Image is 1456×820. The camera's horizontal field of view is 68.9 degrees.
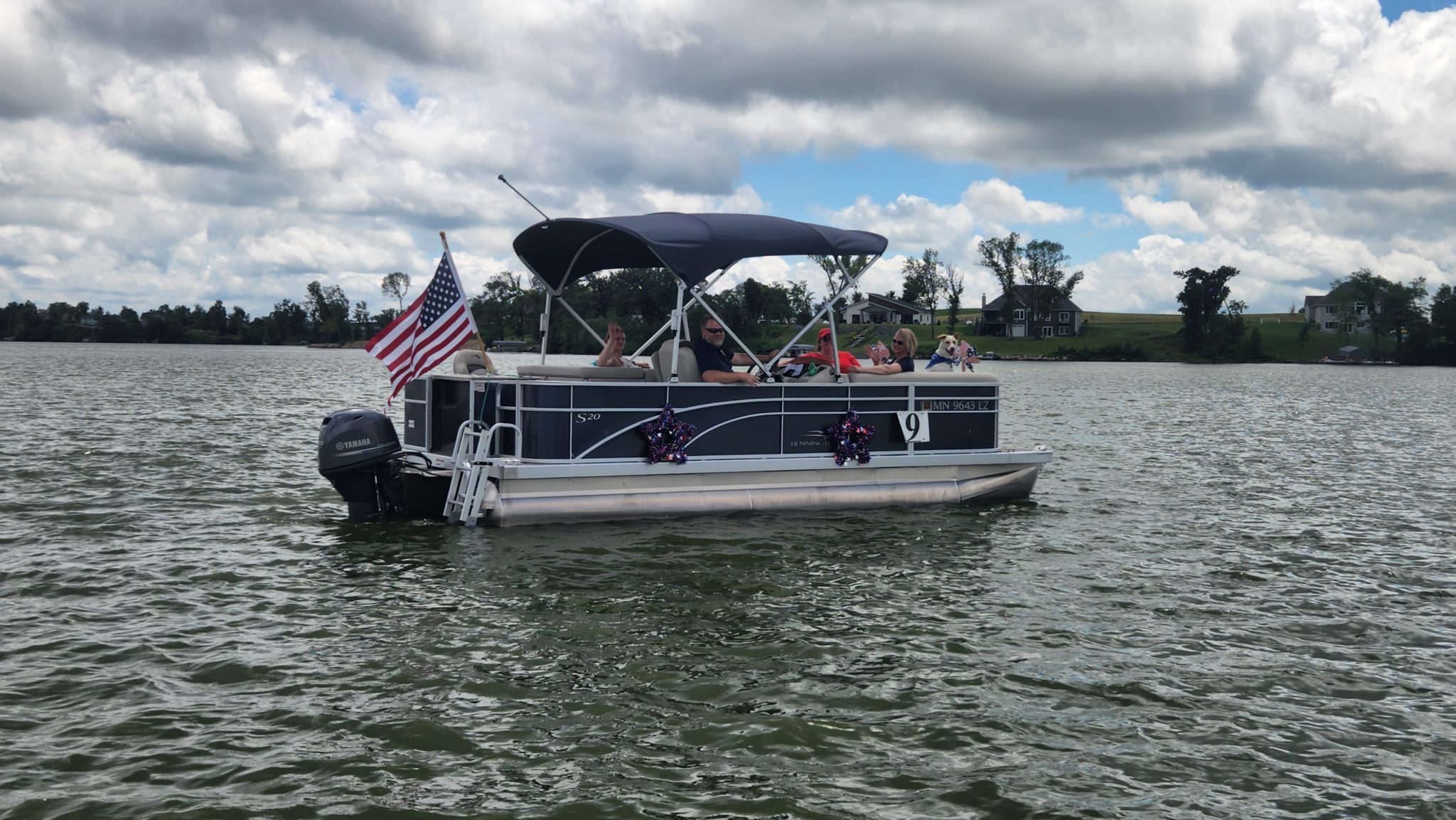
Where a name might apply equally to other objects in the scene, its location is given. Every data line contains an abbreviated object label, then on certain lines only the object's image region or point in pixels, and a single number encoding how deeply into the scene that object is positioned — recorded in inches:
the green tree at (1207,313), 4911.4
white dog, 577.6
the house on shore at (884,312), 5329.7
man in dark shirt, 489.6
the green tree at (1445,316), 4874.5
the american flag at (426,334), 470.6
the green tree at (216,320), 7234.3
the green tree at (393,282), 6259.8
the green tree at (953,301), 5329.7
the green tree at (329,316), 7204.7
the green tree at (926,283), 5639.8
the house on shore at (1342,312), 5438.0
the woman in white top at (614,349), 503.8
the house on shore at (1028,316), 5354.3
